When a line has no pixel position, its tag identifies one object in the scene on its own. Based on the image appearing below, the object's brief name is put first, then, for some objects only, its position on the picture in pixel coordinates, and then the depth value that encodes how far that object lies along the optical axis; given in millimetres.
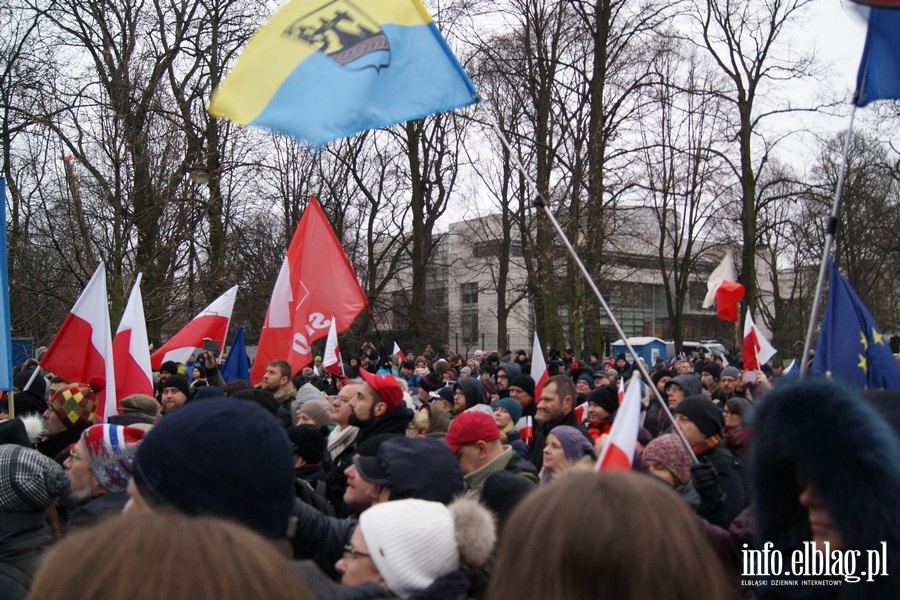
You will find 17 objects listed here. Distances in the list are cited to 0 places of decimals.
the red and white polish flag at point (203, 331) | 9377
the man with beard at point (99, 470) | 3773
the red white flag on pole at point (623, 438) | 2643
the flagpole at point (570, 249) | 3388
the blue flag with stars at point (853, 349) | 4914
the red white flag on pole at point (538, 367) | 10992
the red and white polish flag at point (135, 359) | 7793
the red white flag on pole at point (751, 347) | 10532
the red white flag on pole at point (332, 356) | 9569
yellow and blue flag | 4465
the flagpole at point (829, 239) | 3808
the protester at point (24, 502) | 3283
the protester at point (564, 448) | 4547
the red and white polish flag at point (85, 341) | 6910
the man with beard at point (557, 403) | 6051
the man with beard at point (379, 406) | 5176
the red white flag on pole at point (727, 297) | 10234
